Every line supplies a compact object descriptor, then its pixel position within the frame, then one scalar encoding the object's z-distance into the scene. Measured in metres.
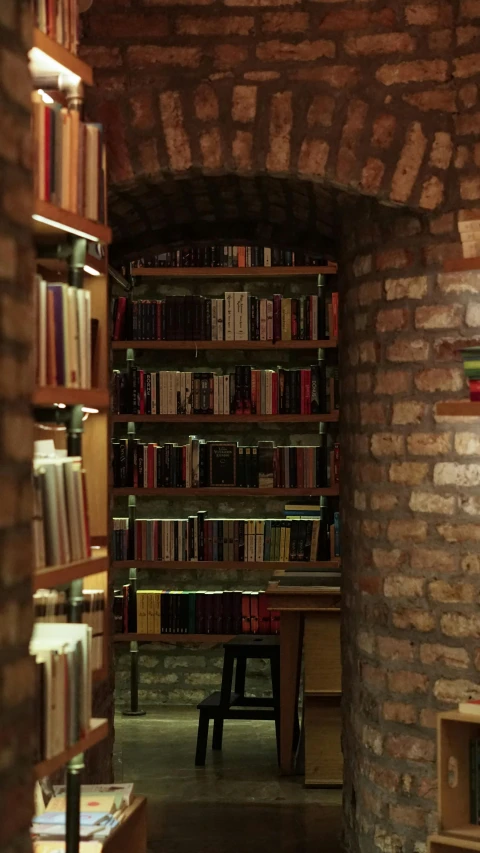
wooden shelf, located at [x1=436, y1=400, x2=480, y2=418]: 3.38
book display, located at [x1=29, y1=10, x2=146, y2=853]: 2.57
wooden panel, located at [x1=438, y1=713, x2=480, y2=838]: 3.23
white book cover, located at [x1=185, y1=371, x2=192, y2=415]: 7.20
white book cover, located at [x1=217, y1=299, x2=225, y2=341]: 7.18
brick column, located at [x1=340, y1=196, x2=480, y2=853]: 3.94
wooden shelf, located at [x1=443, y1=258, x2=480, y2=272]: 3.39
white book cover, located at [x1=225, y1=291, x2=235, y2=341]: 7.17
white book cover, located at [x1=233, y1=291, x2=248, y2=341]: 7.15
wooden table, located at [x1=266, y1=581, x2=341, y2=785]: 5.69
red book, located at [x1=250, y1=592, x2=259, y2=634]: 7.14
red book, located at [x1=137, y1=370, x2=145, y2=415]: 7.21
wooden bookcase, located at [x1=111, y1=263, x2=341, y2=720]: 7.05
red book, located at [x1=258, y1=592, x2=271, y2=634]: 7.14
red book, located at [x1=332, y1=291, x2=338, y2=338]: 7.03
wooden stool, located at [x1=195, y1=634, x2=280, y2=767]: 6.14
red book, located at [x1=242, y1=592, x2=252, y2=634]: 7.14
